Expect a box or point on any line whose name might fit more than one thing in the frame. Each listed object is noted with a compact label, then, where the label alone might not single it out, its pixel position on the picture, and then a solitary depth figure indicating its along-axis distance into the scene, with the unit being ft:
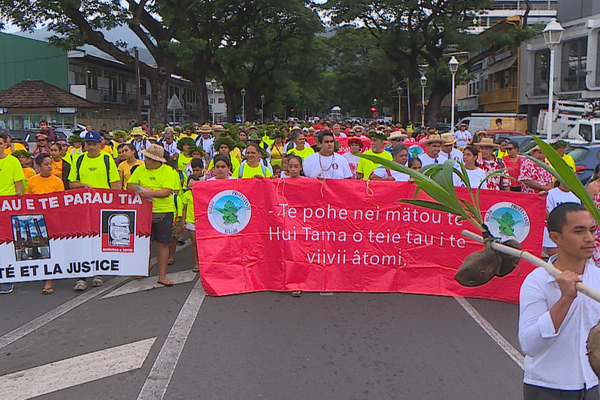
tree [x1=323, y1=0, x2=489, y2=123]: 129.80
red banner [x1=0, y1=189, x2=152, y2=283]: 23.44
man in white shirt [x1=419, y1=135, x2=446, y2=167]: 29.19
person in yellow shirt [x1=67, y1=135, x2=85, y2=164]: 38.66
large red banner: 22.34
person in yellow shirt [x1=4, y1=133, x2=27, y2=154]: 40.63
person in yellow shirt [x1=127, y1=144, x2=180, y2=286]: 23.50
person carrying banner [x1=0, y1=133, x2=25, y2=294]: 24.17
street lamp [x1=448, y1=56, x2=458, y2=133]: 78.79
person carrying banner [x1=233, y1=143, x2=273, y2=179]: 26.50
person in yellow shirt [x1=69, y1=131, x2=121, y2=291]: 25.29
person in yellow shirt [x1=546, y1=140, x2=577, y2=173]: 32.04
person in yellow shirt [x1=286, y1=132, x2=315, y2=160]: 33.71
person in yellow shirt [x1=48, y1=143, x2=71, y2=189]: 30.40
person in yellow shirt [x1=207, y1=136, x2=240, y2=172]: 34.35
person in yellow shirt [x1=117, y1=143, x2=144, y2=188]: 29.58
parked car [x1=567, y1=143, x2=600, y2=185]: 39.45
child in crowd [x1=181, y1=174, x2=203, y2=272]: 26.48
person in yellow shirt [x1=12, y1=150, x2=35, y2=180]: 30.85
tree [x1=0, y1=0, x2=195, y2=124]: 96.48
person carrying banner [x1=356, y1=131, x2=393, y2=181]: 29.93
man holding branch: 8.31
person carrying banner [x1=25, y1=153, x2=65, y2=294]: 24.59
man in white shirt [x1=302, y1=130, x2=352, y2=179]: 27.20
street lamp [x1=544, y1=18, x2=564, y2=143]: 46.52
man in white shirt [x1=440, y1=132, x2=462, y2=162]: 31.09
